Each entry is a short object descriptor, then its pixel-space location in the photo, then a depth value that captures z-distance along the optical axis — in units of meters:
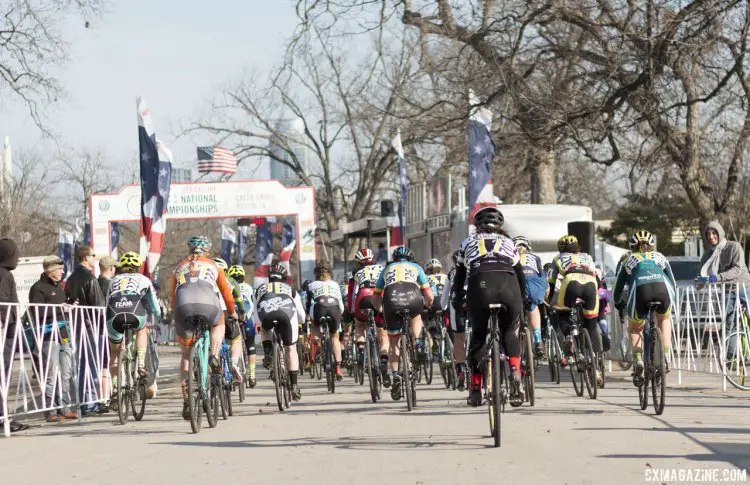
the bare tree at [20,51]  23.98
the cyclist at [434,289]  18.28
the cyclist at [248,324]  17.41
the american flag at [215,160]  47.75
